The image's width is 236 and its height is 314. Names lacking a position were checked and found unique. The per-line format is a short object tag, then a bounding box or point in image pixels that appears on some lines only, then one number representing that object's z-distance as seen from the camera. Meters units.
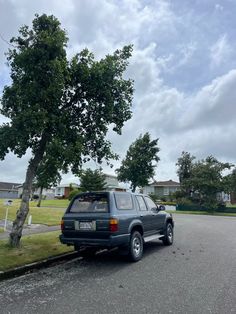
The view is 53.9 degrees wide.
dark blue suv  5.83
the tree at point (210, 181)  28.86
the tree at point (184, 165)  40.23
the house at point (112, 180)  54.83
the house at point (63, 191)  51.18
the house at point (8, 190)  58.58
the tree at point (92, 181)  33.57
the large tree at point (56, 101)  6.58
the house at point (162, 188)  48.98
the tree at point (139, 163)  28.83
